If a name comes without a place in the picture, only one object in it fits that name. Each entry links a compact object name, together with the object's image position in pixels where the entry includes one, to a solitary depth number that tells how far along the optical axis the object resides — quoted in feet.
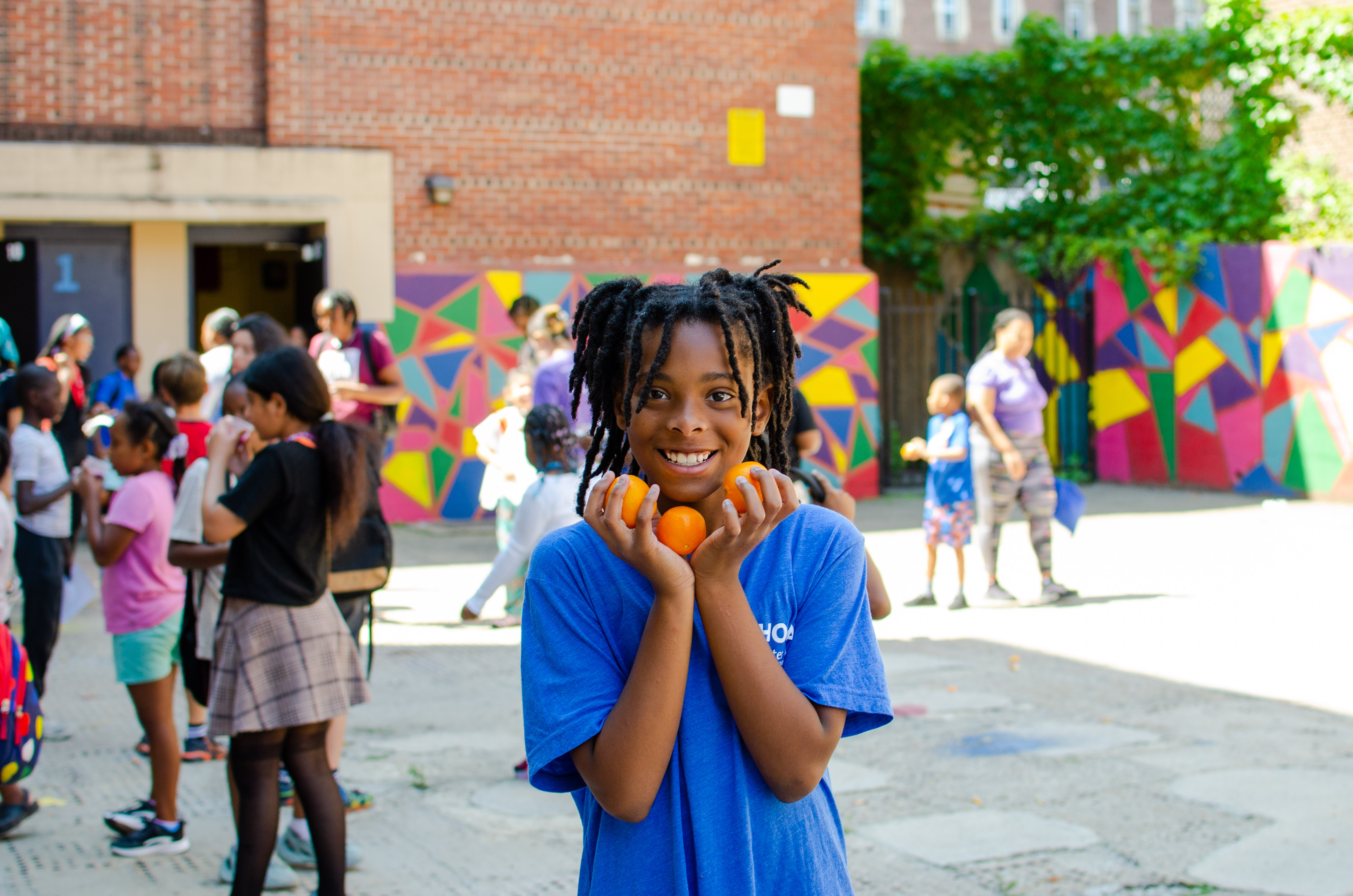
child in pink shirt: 14.93
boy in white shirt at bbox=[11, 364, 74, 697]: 18.39
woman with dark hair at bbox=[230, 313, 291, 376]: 20.08
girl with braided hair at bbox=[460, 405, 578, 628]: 17.37
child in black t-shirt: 12.21
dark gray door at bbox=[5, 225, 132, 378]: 42.83
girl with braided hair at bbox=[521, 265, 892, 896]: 5.93
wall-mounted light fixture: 44.37
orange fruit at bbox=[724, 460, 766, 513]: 5.90
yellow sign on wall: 48.11
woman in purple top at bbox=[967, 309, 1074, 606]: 28.50
